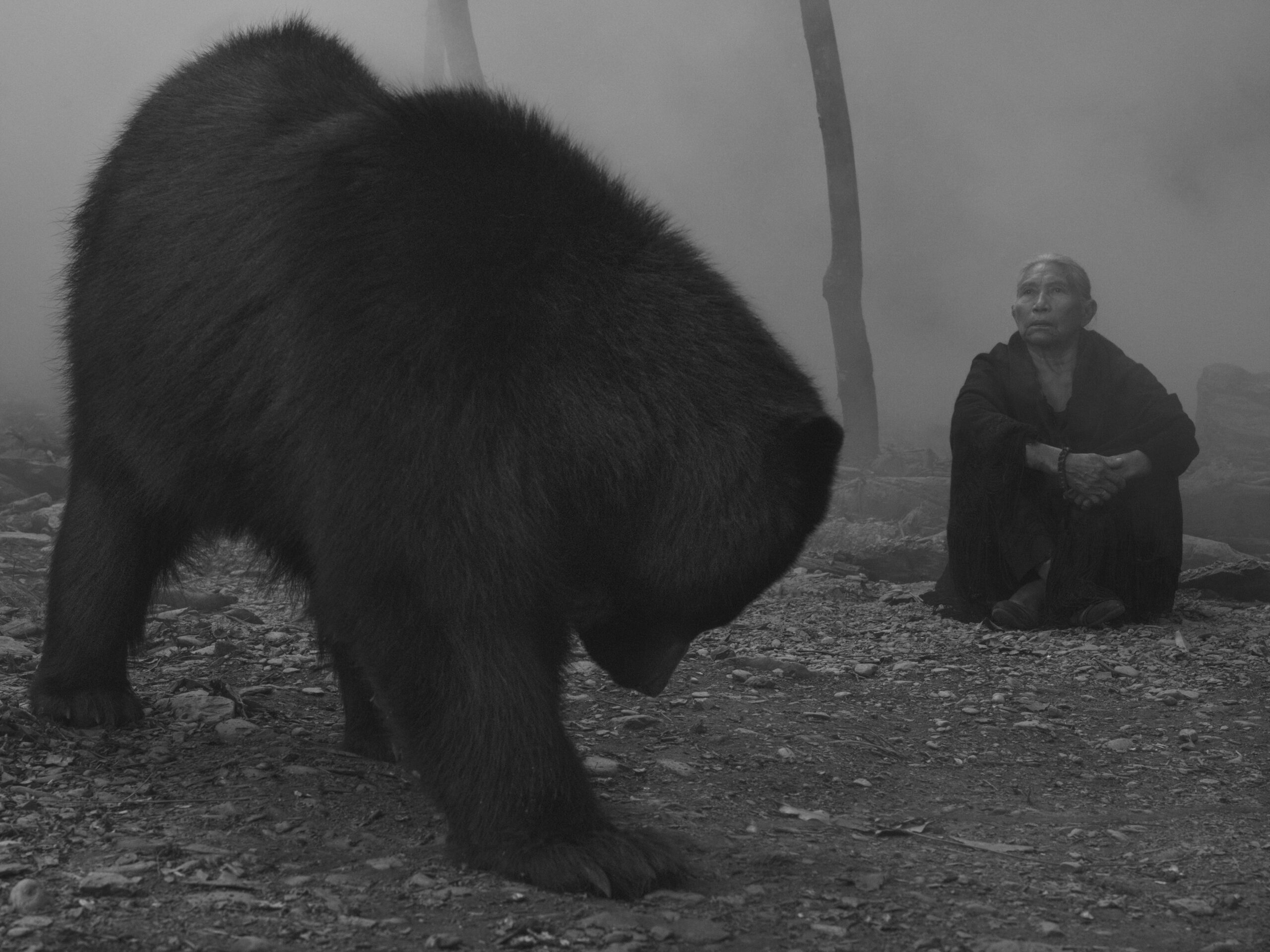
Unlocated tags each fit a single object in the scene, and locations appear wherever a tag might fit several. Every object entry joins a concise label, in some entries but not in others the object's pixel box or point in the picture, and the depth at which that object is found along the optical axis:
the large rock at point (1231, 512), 7.79
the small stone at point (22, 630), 4.43
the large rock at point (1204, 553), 6.73
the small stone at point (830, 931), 2.22
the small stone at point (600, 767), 3.30
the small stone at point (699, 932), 2.18
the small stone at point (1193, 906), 2.45
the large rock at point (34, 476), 7.54
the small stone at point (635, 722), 3.78
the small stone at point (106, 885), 2.22
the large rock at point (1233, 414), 9.57
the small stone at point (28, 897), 2.13
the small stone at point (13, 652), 4.00
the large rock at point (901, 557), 6.82
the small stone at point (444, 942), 2.11
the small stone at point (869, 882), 2.46
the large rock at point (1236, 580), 6.10
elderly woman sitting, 5.29
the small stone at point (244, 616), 4.86
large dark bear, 2.41
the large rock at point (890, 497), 8.05
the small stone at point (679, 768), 3.35
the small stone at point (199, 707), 3.53
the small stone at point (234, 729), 3.38
